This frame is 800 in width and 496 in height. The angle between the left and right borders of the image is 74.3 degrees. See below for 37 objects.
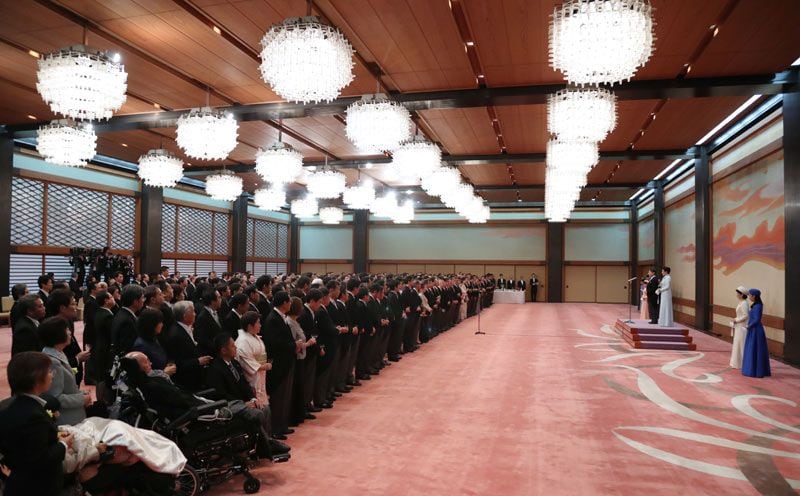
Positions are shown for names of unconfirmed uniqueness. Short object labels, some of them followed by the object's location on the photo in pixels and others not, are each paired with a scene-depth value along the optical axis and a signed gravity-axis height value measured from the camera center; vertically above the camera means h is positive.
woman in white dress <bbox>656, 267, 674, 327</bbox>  12.31 -0.85
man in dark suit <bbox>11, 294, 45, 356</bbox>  4.27 -0.56
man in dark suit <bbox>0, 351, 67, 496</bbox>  2.29 -0.79
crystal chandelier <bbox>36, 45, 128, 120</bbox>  4.52 +1.54
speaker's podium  10.40 -1.42
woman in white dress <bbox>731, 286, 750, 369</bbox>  8.11 -0.94
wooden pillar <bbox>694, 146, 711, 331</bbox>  12.71 +0.69
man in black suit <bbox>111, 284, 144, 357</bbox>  4.52 -0.57
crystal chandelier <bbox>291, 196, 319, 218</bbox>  14.15 +1.48
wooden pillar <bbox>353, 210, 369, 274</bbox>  26.30 +1.00
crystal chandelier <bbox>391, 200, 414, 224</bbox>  15.09 +1.43
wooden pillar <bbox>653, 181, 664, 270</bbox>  17.78 +1.51
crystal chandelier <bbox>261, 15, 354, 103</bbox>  3.99 +1.57
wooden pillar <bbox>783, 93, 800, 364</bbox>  8.04 +0.79
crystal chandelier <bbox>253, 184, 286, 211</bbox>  11.84 +1.42
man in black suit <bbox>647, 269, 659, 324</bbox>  14.98 -0.86
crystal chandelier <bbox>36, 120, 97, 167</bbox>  6.59 +1.46
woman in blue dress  7.70 -1.12
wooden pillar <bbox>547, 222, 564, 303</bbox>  24.47 +0.23
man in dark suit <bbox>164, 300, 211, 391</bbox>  4.28 -0.76
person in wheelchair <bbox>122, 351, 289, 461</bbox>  3.45 -0.88
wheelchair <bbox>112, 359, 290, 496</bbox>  3.45 -1.19
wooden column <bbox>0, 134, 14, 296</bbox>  11.65 +1.34
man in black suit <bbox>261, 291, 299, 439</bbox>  4.98 -0.98
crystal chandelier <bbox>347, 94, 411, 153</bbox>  5.70 +1.53
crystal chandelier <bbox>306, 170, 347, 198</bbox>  9.92 +1.49
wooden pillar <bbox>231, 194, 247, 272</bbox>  20.90 +0.96
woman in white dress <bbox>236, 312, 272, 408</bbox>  4.50 -0.80
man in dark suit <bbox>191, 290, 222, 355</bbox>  4.98 -0.67
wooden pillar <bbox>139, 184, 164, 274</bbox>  16.06 +0.85
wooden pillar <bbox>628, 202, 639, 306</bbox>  23.50 +1.07
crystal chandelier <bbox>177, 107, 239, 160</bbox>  6.07 +1.48
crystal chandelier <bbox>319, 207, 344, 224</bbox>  15.92 +1.44
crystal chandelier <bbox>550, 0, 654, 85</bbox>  3.45 +1.54
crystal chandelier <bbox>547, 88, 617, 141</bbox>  5.46 +1.60
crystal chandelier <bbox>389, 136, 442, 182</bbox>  7.41 +1.52
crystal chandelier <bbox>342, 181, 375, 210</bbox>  11.95 +1.52
